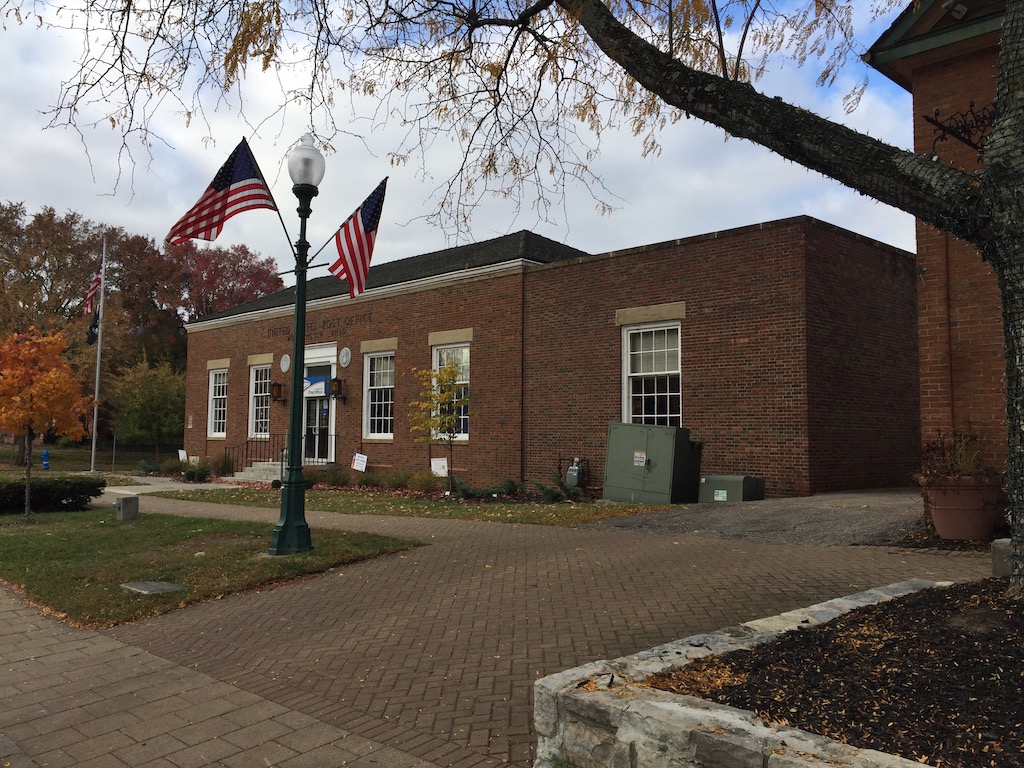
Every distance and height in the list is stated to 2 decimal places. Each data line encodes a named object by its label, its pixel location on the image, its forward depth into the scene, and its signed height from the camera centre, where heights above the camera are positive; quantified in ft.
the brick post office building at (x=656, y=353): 44.27 +5.50
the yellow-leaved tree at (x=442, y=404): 54.13 +1.92
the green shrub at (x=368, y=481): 62.49 -4.37
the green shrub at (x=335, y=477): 65.05 -4.29
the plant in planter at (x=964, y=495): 26.96 -2.22
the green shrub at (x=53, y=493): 46.44 -4.29
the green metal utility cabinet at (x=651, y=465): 42.75 -1.99
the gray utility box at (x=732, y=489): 42.32 -3.24
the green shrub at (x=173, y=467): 82.79 -4.43
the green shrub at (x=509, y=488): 51.61 -4.00
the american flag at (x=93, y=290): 83.76 +15.50
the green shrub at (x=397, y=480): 59.88 -4.11
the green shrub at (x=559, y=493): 47.06 -3.99
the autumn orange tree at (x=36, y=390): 41.27 +2.00
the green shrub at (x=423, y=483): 57.31 -4.12
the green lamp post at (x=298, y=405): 28.19 +0.90
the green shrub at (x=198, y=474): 75.64 -4.75
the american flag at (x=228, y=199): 30.09 +9.31
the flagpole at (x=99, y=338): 86.11 +10.97
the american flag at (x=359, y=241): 35.99 +9.34
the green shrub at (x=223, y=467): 78.64 -4.18
